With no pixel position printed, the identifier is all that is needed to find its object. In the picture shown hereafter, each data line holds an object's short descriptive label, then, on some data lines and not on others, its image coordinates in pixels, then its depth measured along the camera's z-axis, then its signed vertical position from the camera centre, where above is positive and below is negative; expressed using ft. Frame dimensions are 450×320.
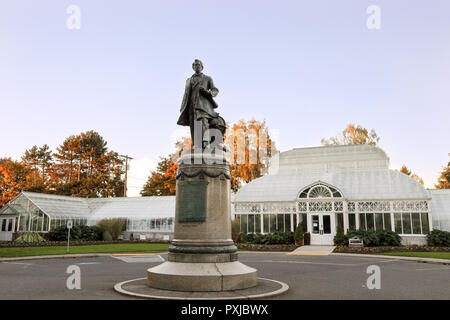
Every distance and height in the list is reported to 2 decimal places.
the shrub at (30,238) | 100.27 -5.52
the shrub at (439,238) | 86.58 -5.08
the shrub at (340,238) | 91.25 -5.19
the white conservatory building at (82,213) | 117.50 +1.67
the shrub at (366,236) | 88.22 -4.58
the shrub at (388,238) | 88.84 -5.11
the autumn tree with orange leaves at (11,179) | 139.33 +16.54
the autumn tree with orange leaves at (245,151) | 151.53 +28.99
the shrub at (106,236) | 117.08 -5.80
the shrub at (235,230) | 100.14 -3.42
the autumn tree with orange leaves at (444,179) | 155.53 +17.79
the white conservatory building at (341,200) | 94.02 +4.83
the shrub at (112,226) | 118.52 -2.67
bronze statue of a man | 32.14 +9.98
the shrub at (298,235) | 93.76 -4.53
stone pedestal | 26.48 -1.53
